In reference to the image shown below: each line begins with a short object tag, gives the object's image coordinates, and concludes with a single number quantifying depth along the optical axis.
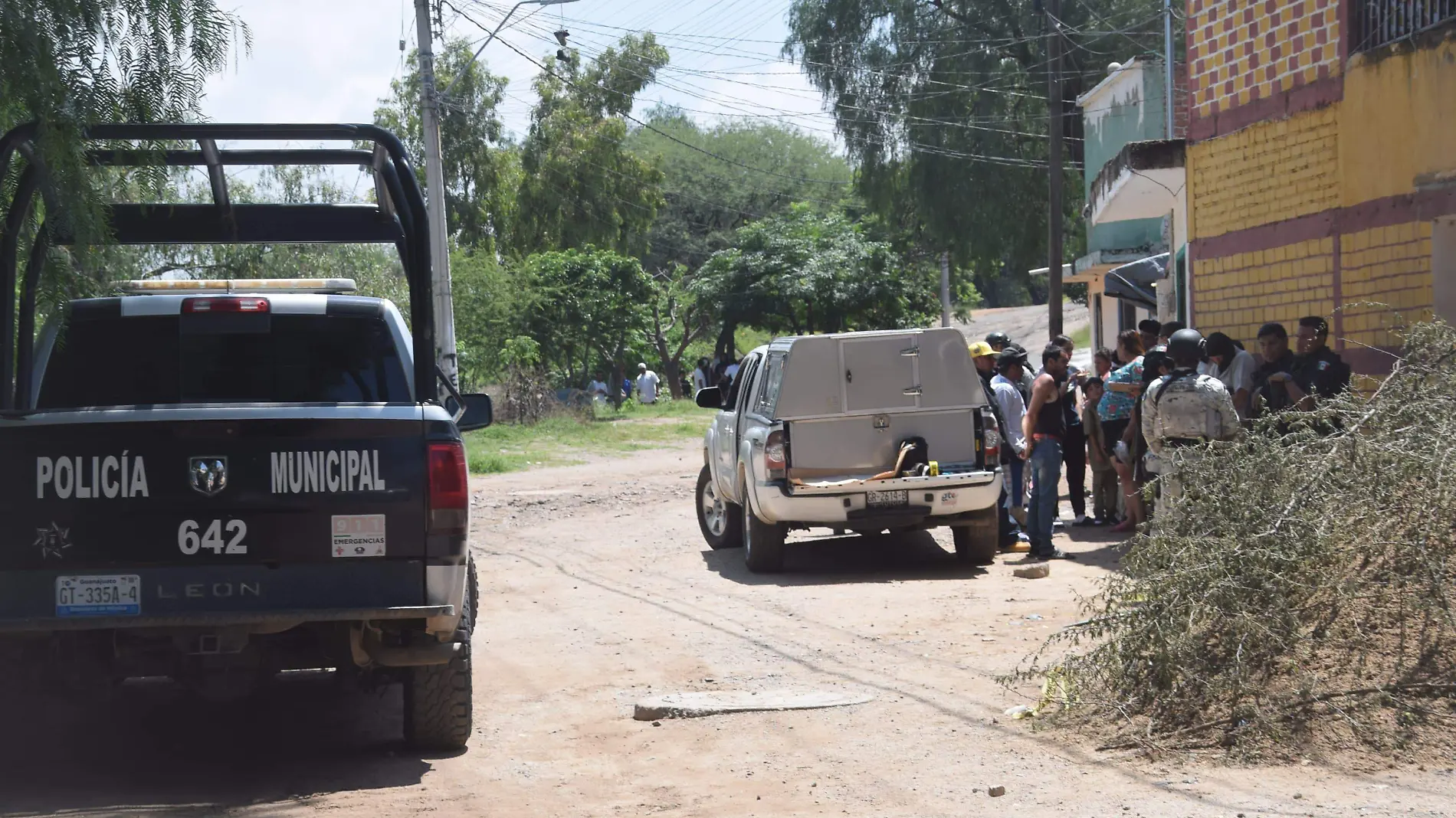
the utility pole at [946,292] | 48.03
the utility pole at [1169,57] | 22.16
